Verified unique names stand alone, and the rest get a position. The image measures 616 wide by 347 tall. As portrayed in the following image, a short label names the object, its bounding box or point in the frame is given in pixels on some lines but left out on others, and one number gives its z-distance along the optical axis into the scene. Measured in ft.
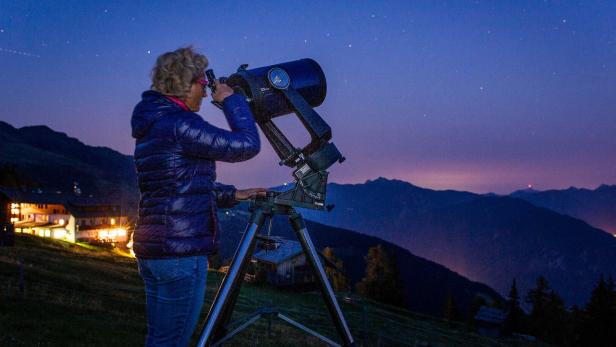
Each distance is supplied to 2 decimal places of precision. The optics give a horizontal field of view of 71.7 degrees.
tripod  11.20
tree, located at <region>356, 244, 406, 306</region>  191.11
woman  9.10
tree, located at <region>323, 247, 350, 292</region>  185.33
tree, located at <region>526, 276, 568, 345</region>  180.45
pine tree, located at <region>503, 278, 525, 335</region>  187.21
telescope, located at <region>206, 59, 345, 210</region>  12.57
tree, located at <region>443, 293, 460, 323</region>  205.46
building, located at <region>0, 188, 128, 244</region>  215.10
